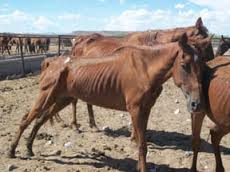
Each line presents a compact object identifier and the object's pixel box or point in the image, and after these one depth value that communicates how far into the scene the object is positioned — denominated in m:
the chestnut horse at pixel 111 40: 5.08
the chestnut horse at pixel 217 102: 3.45
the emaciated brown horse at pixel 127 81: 3.24
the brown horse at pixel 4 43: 19.63
